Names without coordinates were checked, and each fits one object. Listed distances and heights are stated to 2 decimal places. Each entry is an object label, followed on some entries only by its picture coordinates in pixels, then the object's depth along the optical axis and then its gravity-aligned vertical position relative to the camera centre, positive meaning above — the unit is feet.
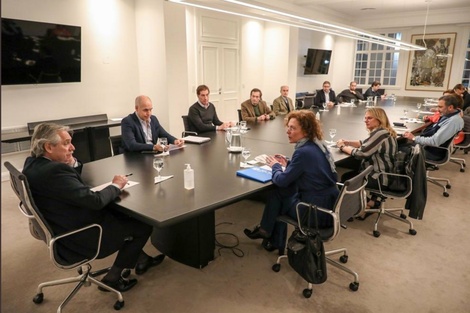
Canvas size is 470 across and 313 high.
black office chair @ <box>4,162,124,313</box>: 5.74 -3.04
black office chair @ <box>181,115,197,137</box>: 14.23 -2.06
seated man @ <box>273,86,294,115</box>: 20.17 -1.69
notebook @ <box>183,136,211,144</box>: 11.65 -2.21
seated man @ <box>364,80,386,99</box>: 28.84 -1.31
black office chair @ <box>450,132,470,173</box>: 15.84 -3.19
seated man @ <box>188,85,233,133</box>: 14.02 -1.75
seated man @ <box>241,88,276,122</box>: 16.92 -1.77
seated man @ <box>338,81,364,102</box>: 27.35 -1.54
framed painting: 31.16 +1.20
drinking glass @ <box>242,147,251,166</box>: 8.75 -1.97
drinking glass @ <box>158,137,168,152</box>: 9.98 -1.95
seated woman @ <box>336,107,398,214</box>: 9.80 -2.08
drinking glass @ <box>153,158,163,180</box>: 7.54 -1.95
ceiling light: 10.21 +2.20
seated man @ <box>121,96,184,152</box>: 10.29 -1.82
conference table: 6.31 -2.37
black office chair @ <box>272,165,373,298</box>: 7.11 -2.95
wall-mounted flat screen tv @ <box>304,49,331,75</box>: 31.30 +1.29
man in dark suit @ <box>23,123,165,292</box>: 6.04 -2.34
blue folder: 7.72 -2.28
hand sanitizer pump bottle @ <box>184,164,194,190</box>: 7.09 -2.15
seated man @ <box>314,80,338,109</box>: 24.44 -1.48
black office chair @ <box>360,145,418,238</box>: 9.80 -3.13
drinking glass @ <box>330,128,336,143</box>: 11.36 -1.92
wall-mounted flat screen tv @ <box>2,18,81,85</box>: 13.92 +0.90
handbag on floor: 6.93 -3.61
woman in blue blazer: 7.41 -2.10
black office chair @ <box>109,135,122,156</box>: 11.23 -2.26
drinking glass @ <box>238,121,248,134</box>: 13.14 -2.03
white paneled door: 22.85 -0.04
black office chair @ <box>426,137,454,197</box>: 12.89 -3.58
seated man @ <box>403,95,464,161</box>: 12.62 -1.99
